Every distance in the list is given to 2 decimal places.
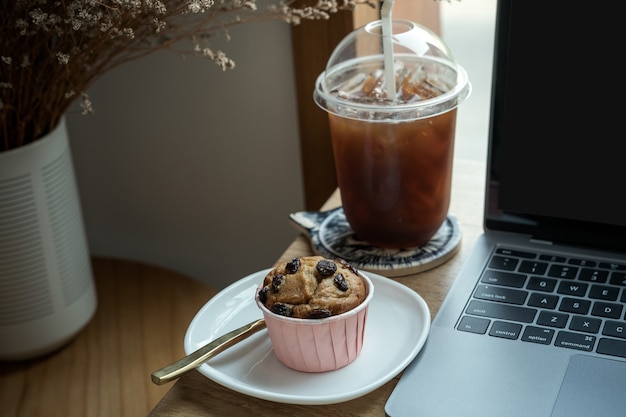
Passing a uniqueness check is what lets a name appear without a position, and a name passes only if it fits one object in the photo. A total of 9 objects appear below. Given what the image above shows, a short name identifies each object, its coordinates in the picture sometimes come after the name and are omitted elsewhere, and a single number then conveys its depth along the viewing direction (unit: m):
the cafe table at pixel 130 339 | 0.94
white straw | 0.79
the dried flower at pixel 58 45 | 0.74
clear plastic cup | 0.80
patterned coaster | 0.85
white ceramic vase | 0.93
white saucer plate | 0.67
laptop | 0.65
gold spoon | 0.67
